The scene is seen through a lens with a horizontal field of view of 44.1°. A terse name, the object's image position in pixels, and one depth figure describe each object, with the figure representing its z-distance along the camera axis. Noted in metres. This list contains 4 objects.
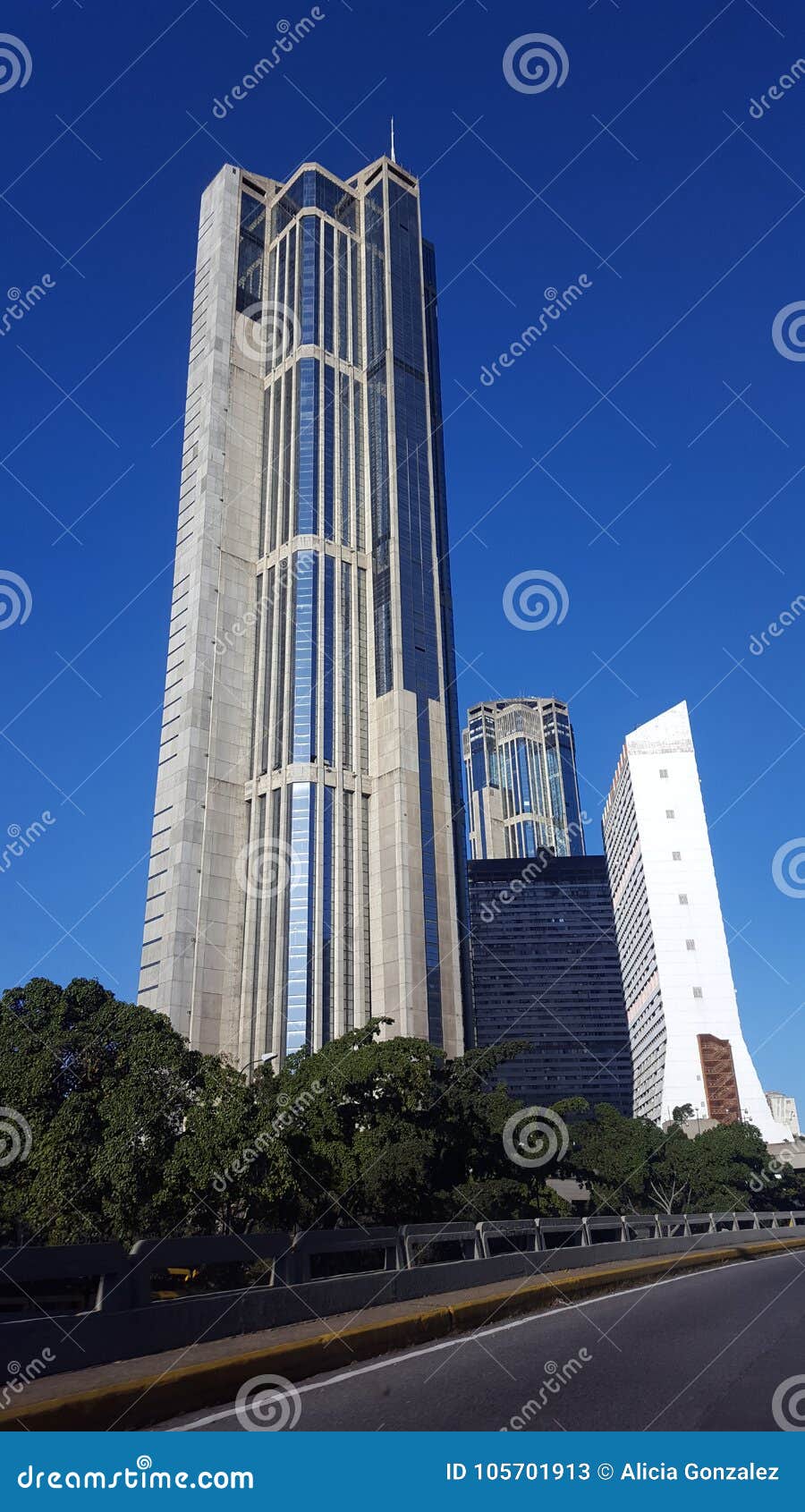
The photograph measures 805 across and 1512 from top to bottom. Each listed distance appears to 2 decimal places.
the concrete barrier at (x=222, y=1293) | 8.68
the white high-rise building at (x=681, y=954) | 163.12
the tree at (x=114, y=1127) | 19.55
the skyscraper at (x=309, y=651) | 95.81
